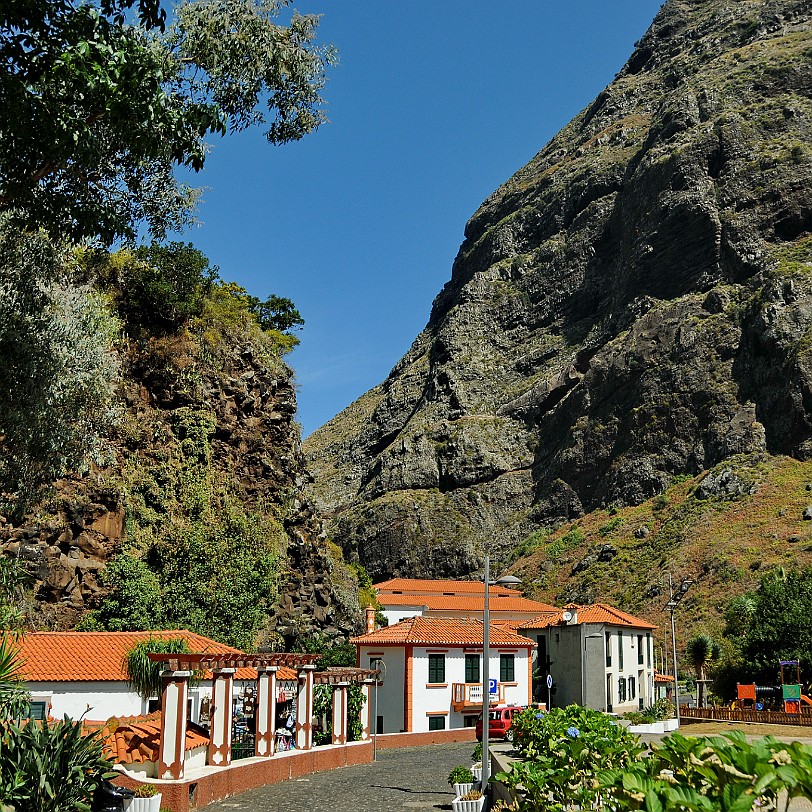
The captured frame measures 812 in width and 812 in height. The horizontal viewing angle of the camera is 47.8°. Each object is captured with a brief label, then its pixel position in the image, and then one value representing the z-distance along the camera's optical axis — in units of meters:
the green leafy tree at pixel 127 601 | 35.75
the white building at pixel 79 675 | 26.77
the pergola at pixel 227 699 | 21.58
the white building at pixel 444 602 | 74.81
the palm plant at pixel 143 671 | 25.30
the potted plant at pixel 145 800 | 18.27
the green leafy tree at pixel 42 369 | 18.47
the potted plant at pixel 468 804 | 19.72
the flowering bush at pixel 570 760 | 13.87
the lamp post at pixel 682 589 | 78.69
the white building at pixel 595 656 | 57.88
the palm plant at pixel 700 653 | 49.78
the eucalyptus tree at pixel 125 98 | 12.62
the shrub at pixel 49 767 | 14.35
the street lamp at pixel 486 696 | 22.12
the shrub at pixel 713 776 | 7.29
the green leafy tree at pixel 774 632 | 49.91
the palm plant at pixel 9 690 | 14.09
